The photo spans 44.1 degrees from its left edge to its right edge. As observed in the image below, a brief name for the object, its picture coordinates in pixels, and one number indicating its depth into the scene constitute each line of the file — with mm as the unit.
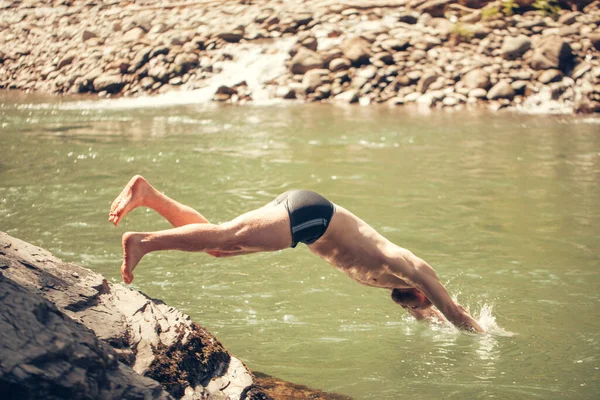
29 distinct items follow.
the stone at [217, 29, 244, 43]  22984
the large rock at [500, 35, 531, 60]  18580
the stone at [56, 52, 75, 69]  25312
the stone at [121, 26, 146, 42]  24594
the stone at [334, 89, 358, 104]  18922
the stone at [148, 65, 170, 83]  22094
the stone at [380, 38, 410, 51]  19953
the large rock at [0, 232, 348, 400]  2727
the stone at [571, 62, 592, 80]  17281
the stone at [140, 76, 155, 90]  22002
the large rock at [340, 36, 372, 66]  19875
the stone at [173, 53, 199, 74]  22234
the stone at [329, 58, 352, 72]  19859
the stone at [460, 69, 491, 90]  18031
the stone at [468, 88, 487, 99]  17750
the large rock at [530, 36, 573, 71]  17781
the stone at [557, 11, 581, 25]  19375
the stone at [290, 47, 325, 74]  20234
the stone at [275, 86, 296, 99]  19578
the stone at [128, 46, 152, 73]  22844
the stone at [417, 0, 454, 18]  21234
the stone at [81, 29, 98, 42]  26288
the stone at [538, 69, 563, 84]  17484
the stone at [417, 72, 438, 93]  18625
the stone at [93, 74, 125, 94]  22438
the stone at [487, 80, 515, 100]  17453
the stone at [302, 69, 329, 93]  19578
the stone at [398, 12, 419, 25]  21234
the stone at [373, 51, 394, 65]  19688
